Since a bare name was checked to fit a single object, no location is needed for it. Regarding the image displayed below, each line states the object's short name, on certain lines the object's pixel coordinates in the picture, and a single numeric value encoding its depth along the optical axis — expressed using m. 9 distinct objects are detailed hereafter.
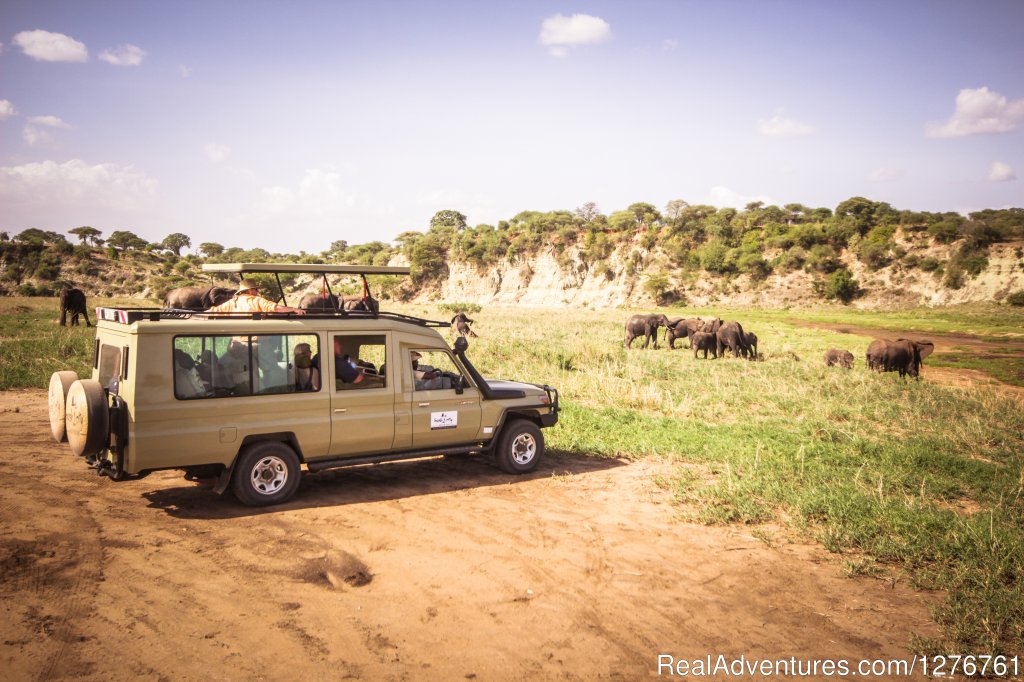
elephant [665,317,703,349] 27.72
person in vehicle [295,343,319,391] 7.40
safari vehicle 6.51
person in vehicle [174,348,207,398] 6.69
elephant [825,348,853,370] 20.77
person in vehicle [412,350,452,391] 8.18
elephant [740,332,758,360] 23.73
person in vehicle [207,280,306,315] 9.02
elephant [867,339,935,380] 19.53
